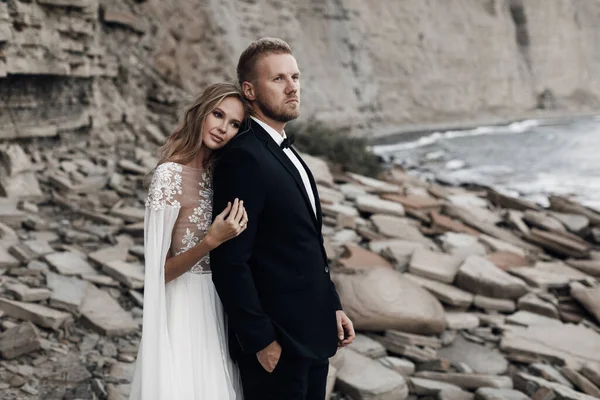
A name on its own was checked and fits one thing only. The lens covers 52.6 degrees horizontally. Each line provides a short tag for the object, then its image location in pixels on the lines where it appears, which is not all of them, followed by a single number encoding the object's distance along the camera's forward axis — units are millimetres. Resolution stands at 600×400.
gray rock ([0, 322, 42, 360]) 3896
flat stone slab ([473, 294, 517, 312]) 5633
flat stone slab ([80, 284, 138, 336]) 4453
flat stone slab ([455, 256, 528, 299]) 5770
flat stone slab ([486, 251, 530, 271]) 6961
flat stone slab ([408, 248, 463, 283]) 5941
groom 2217
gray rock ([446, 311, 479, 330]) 5219
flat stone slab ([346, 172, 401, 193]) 10155
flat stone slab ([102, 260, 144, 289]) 5172
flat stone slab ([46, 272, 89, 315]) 4578
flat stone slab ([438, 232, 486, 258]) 7328
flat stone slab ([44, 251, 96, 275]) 5230
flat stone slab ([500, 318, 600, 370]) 4781
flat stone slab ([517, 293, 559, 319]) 5657
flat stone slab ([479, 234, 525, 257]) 7750
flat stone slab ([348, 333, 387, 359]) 4598
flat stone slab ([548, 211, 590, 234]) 9500
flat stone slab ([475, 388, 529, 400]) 4000
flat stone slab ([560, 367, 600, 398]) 4355
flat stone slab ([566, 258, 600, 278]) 7367
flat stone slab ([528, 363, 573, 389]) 4473
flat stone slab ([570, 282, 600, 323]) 5789
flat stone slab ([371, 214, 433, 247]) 7551
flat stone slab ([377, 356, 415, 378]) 4449
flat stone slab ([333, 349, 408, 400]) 3914
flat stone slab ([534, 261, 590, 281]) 6894
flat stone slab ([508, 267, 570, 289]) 6324
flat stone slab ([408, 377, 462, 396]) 4169
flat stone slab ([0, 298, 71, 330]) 4305
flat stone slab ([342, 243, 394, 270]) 6020
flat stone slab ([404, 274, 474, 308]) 5543
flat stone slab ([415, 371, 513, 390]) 4293
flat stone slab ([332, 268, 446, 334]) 4797
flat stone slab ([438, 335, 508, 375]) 4691
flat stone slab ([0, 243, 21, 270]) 5043
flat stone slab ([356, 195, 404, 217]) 8492
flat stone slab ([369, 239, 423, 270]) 6410
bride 2330
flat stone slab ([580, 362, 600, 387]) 4492
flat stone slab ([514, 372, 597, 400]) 4043
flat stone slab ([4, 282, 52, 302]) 4500
